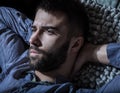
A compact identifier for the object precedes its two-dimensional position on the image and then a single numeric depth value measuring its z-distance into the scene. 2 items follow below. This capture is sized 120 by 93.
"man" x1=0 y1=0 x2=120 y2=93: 1.36
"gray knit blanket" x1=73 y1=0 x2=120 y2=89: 1.40
